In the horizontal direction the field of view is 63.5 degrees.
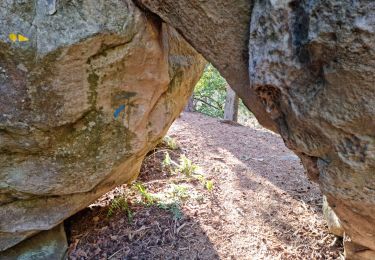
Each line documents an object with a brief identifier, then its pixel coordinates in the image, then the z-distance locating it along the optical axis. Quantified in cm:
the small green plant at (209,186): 447
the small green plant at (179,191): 424
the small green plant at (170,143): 579
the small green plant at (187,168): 480
